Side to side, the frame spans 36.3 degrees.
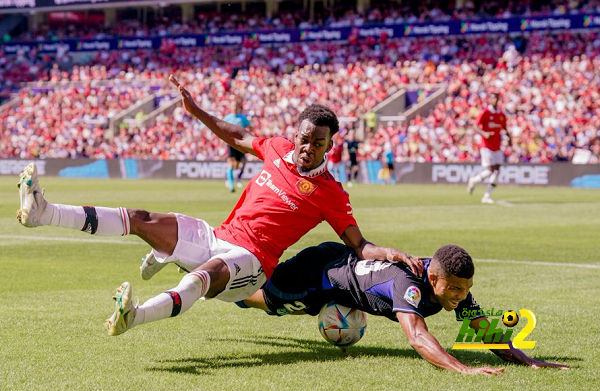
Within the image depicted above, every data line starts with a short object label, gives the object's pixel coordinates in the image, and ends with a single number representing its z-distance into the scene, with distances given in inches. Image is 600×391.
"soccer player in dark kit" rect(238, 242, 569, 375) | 228.8
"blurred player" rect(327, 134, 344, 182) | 1514.1
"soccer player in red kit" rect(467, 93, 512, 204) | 971.9
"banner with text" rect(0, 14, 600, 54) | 1663.4
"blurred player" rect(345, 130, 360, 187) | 1526.0
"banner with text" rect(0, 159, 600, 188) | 1379.2
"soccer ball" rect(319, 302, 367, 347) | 258.5
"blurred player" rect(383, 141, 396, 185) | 1534.2
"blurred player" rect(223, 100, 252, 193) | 1091.2
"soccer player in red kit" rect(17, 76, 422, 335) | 252.1
